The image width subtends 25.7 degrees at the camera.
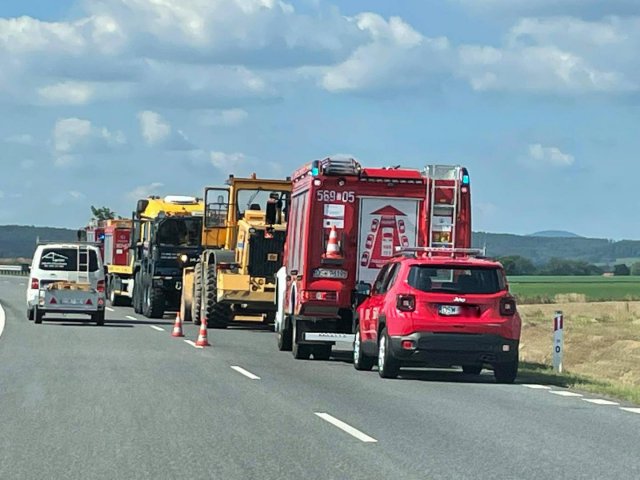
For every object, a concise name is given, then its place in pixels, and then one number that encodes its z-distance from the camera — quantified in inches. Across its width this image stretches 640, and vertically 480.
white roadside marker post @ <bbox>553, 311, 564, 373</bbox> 883.4
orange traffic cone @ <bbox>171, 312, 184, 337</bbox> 1156.5
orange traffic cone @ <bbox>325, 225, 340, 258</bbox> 895.1
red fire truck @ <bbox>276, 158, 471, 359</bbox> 898.7
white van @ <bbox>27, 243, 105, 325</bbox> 1316.4
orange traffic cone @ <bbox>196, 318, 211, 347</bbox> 1035.9
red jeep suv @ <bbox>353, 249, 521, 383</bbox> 748.0
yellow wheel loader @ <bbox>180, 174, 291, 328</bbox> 1286.9
